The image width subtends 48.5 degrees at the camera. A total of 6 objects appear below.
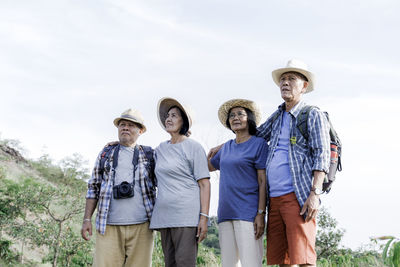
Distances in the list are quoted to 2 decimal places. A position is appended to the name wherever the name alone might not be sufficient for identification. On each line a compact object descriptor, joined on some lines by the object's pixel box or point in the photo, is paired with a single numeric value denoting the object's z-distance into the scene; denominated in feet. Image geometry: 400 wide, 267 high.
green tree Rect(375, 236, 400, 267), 8.31
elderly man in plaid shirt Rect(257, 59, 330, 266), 10.17
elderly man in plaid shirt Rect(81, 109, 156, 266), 12.46
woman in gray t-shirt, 11.57
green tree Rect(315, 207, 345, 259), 40.91
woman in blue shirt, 11.16
